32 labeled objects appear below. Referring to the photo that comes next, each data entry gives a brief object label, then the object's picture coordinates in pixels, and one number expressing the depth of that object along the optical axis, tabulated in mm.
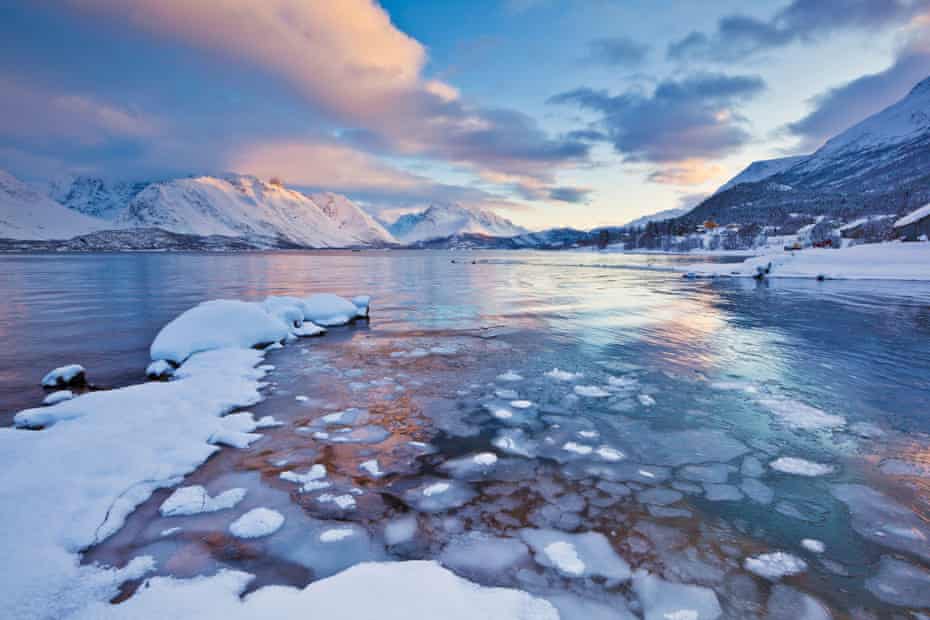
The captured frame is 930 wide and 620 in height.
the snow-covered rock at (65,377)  9305
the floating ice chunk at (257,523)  4255
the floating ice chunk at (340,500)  4730
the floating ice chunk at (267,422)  7018
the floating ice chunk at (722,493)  4887
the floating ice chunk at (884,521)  4113
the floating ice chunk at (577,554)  3770
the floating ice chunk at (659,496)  4816
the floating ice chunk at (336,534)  4180
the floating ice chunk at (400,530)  4172
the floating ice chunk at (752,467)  5414
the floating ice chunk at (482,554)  3791
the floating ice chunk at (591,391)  8411
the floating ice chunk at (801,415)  6887
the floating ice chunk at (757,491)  4863
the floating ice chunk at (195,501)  4617
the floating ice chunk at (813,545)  4033
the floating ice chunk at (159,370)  10062
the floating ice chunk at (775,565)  3736
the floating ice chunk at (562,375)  9508
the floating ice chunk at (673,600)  3318
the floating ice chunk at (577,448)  6023
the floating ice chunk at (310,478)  5137
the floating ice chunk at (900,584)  3453
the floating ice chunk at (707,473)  5297
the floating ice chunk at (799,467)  5395
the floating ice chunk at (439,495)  4746
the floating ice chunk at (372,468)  5449
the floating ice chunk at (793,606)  3307
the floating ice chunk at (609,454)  5824
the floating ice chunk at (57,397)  8194
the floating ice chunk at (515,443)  6055
